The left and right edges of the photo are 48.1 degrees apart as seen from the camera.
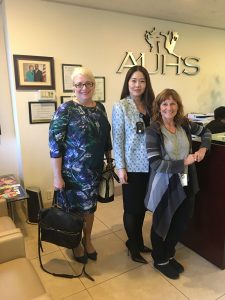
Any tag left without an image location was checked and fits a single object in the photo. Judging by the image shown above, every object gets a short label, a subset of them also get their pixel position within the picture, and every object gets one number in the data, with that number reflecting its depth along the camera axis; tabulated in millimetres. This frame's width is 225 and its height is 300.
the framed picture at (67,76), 2771
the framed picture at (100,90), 2987
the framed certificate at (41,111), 2680
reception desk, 1836
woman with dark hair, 1758
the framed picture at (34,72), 2539
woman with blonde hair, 1736
